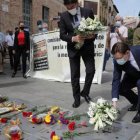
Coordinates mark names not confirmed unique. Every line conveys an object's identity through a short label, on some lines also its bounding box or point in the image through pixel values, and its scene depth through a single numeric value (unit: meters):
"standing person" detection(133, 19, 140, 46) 2.93
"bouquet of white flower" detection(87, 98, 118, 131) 1.96
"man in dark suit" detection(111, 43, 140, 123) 2.11
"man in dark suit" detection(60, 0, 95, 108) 2.63
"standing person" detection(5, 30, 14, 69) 6.08
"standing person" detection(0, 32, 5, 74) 4.96
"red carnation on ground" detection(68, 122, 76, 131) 2.08
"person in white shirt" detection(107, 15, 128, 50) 4.04
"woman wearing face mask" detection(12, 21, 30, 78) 4.47
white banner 3.91
